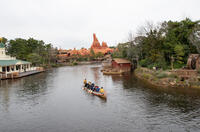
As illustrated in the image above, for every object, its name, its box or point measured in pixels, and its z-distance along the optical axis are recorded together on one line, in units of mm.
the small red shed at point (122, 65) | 50831
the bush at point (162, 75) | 30750
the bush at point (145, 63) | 45969
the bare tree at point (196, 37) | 33312
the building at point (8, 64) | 43078
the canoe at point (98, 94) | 23109
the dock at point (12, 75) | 42344
